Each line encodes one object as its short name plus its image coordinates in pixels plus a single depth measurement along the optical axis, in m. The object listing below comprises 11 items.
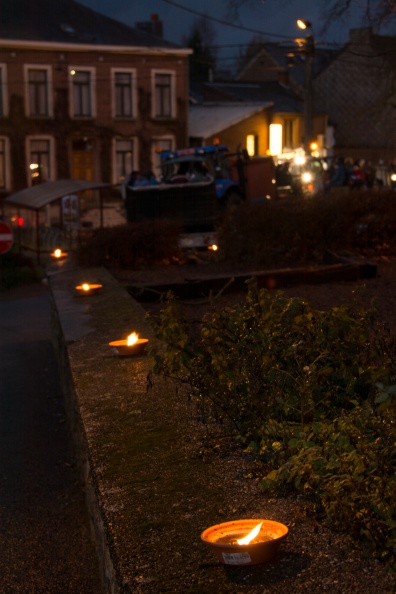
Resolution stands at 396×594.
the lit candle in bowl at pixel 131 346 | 6.22
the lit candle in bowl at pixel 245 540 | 2.87
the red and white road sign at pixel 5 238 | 14.39
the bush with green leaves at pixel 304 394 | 3.01
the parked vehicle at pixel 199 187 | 21.94
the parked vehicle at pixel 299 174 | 30.89
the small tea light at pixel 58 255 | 16.34
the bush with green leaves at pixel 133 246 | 14.18
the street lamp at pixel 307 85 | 29.03
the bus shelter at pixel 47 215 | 23.61
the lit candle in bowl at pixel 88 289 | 10.04
